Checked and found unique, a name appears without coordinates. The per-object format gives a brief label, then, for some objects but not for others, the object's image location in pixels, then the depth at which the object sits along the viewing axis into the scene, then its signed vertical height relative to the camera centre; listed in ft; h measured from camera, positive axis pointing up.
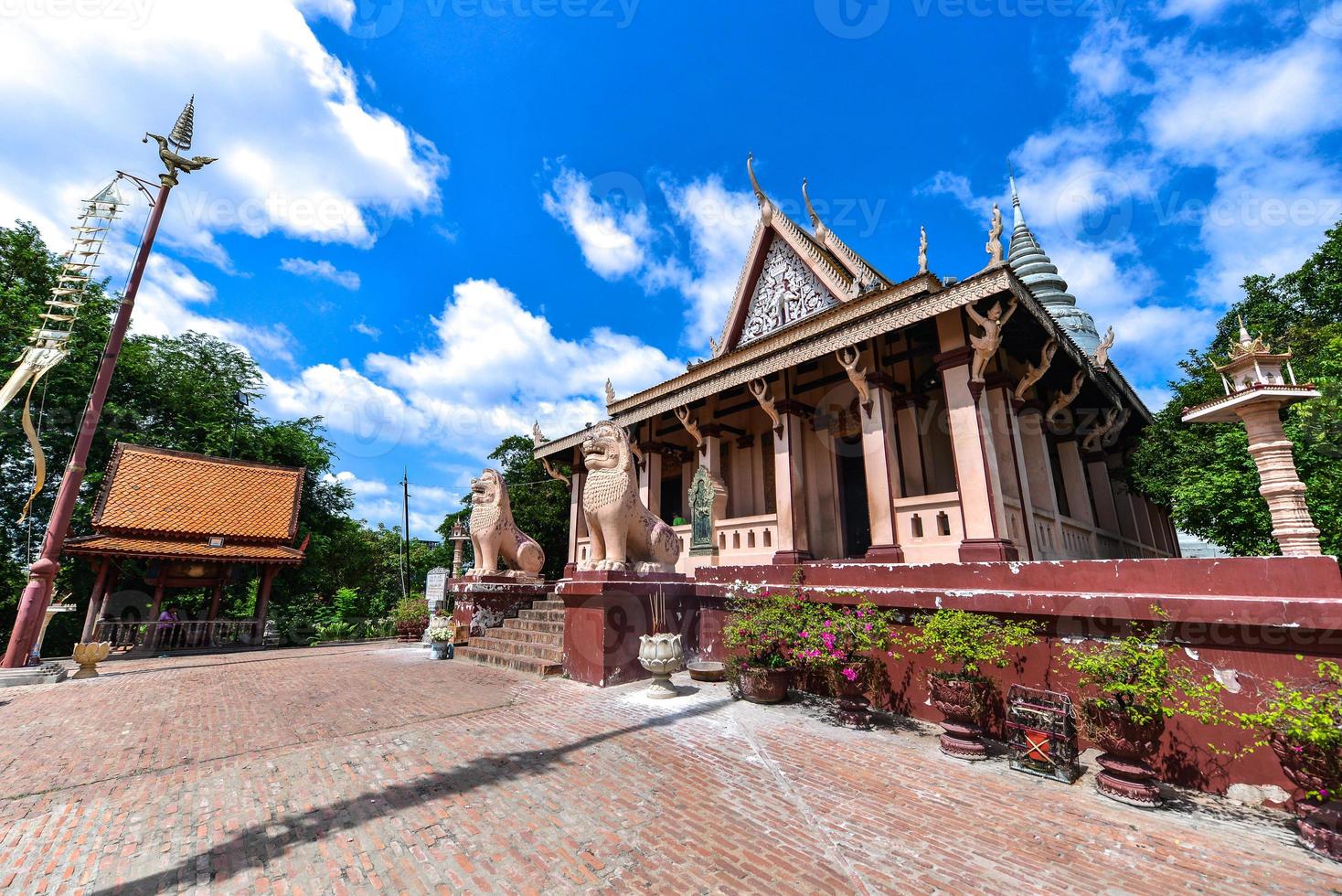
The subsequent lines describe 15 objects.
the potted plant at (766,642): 19.39 -2.27
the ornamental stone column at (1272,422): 12.80 +4.17
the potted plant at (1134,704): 11.46 -2.58
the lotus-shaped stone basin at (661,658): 19.72 -2.90
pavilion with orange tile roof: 38.29 +3.91
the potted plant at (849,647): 17.29 -2.19
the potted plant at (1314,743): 9.46 -2.91
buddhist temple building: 24.04 +10.04
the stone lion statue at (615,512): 24.06 +3.05
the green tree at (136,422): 46.11 +15.50
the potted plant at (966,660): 14.35 -2.11
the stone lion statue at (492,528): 33.86 +3.14
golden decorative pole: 25.53 +3.97
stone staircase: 25.63 -3.55
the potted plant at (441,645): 31.48 -4.03
